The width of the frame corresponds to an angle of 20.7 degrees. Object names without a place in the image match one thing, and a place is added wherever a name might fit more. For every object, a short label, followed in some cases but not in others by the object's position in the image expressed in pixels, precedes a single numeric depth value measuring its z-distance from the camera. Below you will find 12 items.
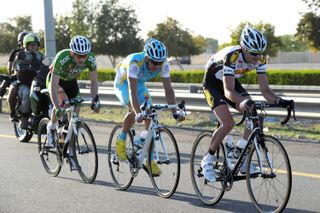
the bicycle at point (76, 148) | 10.78
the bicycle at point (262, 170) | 8.07
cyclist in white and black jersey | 8.55
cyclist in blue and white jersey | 9.34
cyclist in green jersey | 10.77
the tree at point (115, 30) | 82.77
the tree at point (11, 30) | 104.54
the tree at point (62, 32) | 86.24
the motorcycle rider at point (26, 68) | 15.65
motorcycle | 14.81
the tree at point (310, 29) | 57.40
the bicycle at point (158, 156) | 9.39
